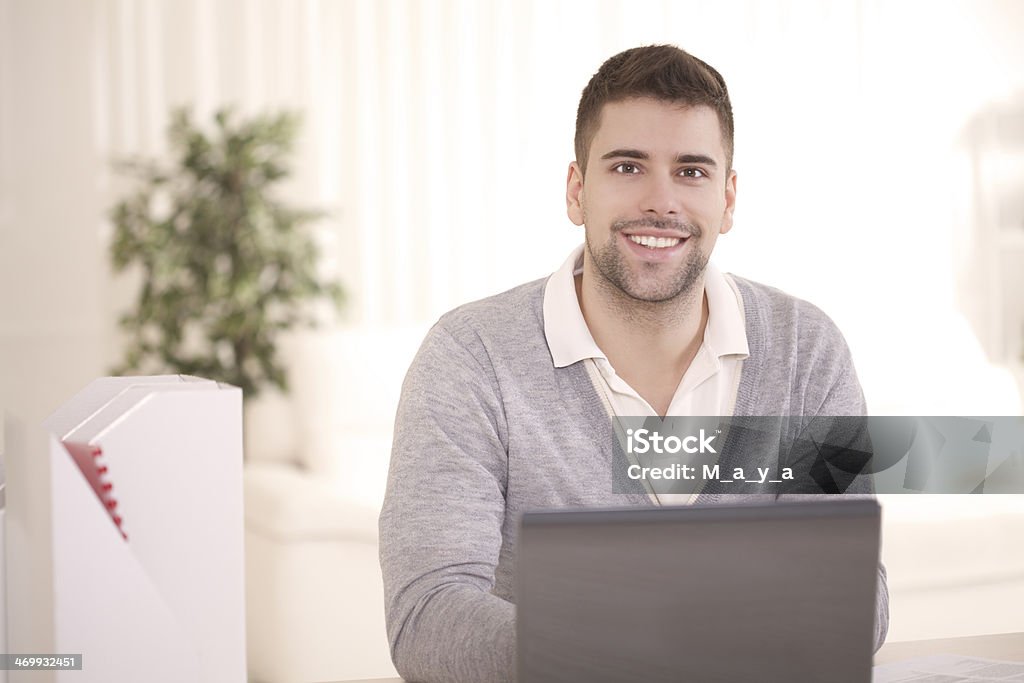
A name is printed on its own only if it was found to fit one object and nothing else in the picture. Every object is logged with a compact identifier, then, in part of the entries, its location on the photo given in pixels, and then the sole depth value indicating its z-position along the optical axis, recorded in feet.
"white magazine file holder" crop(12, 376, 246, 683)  7.51
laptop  7.13
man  9.19
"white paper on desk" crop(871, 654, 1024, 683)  8.30
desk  8.49
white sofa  11.92
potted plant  15.16
